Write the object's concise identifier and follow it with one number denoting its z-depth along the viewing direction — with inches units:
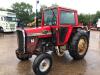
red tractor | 100.1
